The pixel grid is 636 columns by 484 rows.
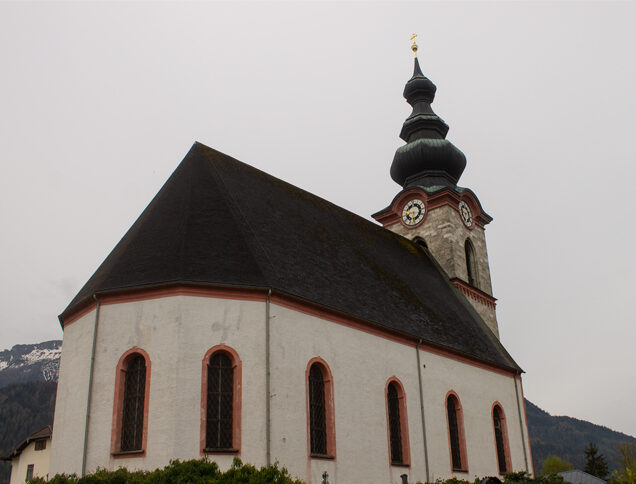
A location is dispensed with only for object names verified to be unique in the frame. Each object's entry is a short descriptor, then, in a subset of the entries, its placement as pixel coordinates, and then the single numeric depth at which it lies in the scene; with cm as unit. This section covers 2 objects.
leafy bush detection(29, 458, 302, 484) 1380
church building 1722
